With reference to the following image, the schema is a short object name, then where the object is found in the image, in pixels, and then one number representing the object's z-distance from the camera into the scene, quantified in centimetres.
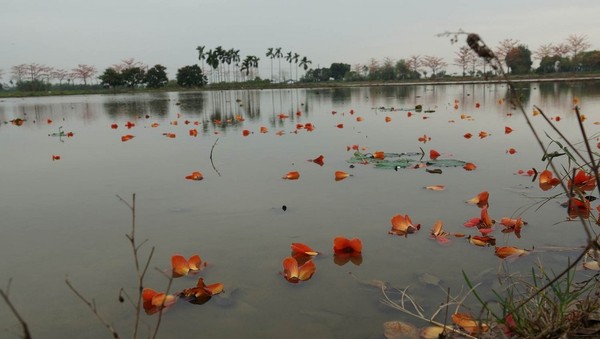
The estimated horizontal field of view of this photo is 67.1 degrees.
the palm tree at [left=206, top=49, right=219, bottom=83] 7438
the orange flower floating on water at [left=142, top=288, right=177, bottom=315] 185
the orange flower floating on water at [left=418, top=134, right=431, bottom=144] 596
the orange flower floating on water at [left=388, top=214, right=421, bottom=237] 258
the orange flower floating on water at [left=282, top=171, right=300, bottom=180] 402
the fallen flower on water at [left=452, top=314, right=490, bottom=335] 155
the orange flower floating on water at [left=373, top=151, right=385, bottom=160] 485
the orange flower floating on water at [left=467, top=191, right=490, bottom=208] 296
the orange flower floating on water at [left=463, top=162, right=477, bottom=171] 424
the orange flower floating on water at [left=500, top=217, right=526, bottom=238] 254
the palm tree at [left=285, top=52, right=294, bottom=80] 8625
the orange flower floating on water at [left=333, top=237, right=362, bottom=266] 227
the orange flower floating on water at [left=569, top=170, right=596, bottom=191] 260
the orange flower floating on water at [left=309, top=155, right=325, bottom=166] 477
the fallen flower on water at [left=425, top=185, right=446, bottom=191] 352
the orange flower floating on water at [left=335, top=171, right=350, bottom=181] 401
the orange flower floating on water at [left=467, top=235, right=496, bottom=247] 242
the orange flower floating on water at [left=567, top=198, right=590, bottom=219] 250
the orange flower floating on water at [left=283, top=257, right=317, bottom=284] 209
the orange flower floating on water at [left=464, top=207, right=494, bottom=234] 249
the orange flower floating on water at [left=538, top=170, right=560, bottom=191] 313
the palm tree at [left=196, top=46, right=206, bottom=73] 7406
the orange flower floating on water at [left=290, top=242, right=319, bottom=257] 225
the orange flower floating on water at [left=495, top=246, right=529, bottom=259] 224
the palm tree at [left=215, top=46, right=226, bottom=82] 7525
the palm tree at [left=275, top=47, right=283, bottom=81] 8462
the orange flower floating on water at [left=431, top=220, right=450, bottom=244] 247
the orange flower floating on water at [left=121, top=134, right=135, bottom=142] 702
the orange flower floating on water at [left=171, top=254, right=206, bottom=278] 211
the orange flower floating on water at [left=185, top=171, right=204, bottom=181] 414
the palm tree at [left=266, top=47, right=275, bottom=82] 8425
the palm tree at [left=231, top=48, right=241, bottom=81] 7812
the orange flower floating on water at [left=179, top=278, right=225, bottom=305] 195
